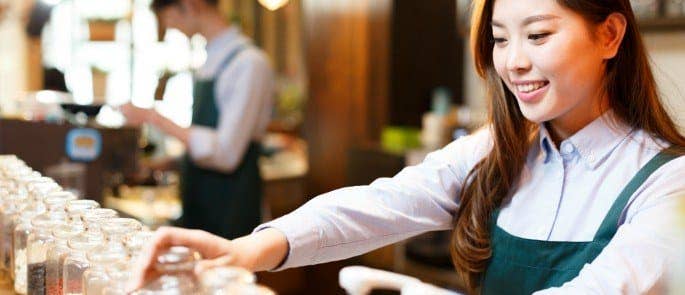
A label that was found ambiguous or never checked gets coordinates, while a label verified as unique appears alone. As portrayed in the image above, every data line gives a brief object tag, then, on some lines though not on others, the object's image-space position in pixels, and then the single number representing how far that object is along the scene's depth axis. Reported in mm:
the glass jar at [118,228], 1408
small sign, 3326
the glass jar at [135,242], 1340
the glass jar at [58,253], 1479
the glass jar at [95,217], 1474
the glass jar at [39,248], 1570
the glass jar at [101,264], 1310
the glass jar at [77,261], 1405
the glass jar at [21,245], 1696
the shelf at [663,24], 3619
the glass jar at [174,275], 1174
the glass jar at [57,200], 1639
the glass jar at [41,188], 1746
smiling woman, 1501
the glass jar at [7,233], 1819
